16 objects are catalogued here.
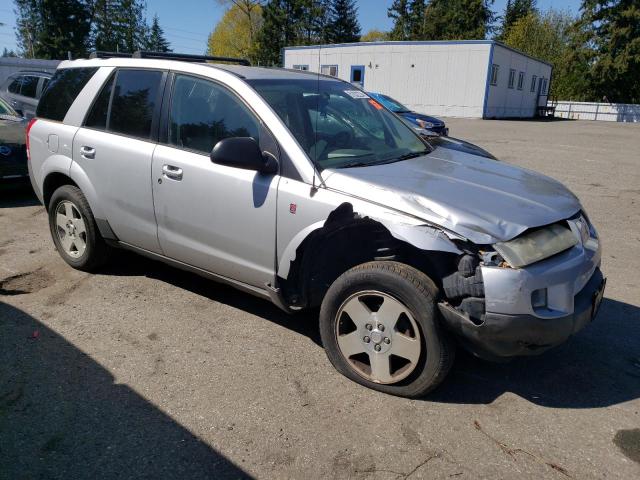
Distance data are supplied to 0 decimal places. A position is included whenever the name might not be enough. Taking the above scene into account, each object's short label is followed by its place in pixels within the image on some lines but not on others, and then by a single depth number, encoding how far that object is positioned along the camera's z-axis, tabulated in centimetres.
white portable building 3200
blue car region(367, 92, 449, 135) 1478
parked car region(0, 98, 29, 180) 739
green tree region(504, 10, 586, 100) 5618
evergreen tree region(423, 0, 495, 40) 6162
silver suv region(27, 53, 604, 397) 280
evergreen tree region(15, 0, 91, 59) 5659
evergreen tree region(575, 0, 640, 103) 4728
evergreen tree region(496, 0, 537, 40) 6781
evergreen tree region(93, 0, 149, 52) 6475
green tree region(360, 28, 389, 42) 7900
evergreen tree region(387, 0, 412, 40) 6619
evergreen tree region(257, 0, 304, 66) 5378
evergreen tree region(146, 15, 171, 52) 8544
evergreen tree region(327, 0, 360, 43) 5804
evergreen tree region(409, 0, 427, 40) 6562
